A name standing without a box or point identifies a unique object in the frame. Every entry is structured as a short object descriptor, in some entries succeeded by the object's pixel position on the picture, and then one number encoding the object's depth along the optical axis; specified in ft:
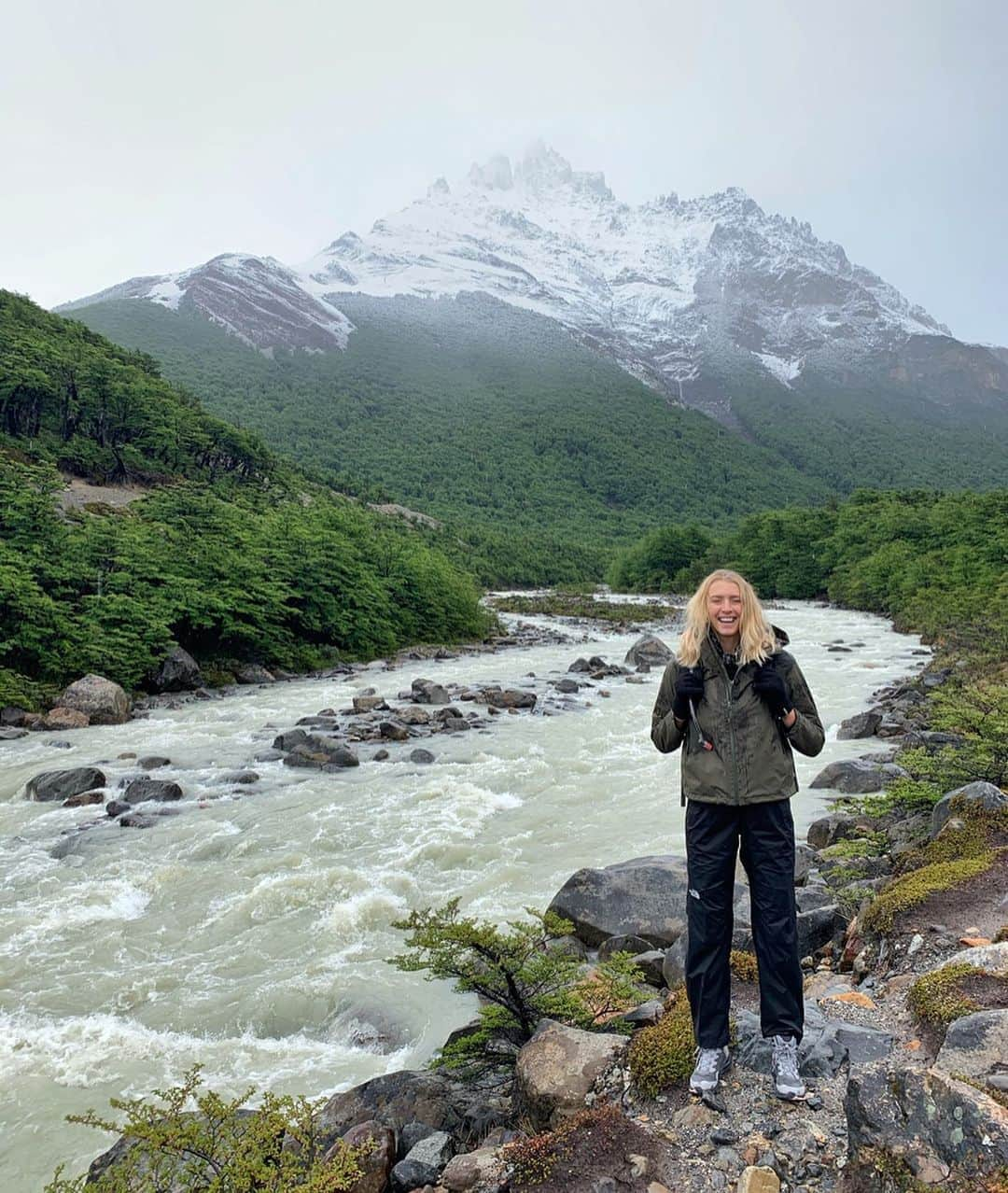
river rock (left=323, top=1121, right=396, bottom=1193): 13.33
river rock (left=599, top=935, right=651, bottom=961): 23.56
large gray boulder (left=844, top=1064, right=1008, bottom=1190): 8.43
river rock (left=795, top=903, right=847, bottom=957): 19.89
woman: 12.64
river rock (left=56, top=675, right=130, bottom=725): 59.41
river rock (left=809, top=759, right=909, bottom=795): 39.32
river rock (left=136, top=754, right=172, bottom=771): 47.67
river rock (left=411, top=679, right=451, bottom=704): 69.77
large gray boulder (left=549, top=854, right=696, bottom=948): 24.34
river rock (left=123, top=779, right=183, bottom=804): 41.55
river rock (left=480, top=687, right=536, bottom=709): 68.39
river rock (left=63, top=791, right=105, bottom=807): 40.63
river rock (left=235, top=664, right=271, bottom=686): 80.84
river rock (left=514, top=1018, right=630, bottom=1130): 13.30
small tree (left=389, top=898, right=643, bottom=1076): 16.15
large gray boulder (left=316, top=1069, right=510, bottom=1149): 15.24
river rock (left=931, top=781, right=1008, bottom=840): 24.45
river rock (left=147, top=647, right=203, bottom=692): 71.72
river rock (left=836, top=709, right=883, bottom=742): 52.11
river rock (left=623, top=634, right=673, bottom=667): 94.08
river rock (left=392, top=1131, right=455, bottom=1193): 13.21
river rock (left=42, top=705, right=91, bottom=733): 57.06
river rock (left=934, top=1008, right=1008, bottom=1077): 10.67
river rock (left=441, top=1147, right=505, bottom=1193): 11.98
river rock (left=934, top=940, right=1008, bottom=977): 13.89
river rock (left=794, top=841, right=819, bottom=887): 26.84
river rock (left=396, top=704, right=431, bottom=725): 60.69
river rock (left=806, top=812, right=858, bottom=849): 31.53
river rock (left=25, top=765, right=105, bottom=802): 41.96
